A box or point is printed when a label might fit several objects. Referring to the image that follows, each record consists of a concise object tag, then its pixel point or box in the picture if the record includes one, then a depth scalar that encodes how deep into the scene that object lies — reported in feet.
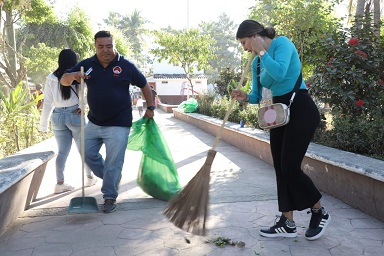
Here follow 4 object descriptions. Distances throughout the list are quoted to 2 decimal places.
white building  130.72
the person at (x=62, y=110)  14.29
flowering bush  19.06
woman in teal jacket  9.25
